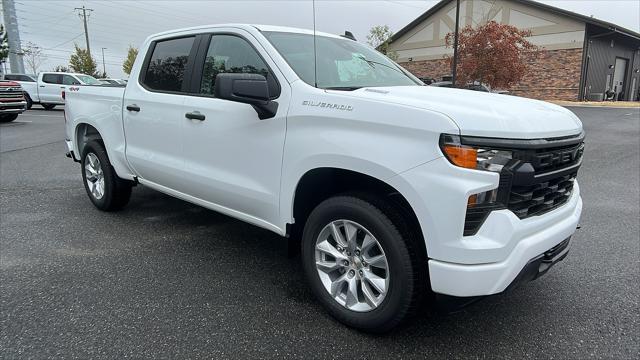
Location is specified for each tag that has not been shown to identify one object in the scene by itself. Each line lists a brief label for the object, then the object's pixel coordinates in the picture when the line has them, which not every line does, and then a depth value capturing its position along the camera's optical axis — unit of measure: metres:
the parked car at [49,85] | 21.66
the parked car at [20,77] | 22.83
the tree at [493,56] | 27.67
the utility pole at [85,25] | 53.82
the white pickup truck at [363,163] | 2.27
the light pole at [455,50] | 24.56
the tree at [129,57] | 59.16
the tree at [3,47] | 44.30
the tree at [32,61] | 66.03
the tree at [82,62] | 54.03
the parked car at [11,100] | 15.22
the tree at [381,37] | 35.84
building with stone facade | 31.55
